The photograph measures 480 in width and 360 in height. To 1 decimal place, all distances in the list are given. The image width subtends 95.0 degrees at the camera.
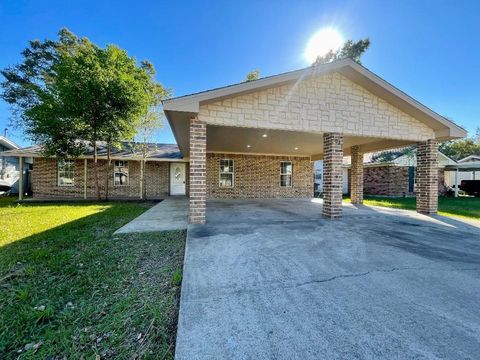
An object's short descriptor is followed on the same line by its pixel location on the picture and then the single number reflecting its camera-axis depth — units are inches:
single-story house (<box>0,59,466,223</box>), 221.0
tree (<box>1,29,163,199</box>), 412.2
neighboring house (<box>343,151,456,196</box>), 665.6
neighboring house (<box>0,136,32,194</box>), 663.1
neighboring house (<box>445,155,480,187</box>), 688.5
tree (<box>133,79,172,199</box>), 571.8
